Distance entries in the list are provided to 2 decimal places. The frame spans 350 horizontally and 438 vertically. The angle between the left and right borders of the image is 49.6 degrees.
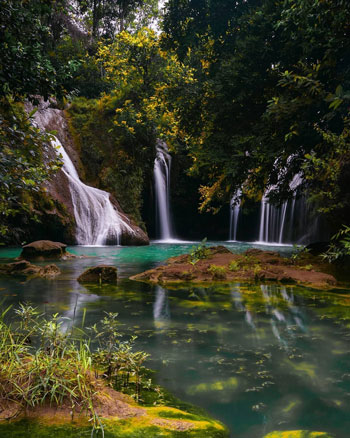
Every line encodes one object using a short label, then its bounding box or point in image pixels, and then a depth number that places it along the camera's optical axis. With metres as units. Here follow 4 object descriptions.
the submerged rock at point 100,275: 7.73
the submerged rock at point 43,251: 11.61
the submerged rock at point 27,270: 8.57
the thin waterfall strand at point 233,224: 26.05
